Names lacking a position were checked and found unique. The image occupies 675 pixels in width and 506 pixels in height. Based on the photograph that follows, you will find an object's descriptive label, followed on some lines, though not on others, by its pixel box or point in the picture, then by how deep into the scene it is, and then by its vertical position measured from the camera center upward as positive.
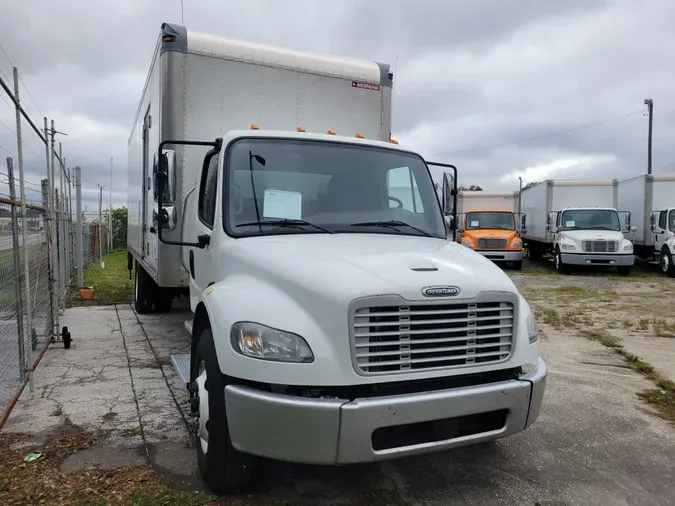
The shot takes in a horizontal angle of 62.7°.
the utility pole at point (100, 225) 21.21 +0.01
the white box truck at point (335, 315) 2.93 -0.51
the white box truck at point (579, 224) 17.77 +0.03
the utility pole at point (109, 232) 26.37 -0.32
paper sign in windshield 4.06 +0.15
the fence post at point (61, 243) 9.79 -0.34
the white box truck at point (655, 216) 18.00 +0.31
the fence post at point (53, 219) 7.25 +0.08
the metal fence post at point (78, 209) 12.73 +0.38
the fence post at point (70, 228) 12.91 -0.07
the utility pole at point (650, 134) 32.38 +5.32
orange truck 19.88 +0.00
